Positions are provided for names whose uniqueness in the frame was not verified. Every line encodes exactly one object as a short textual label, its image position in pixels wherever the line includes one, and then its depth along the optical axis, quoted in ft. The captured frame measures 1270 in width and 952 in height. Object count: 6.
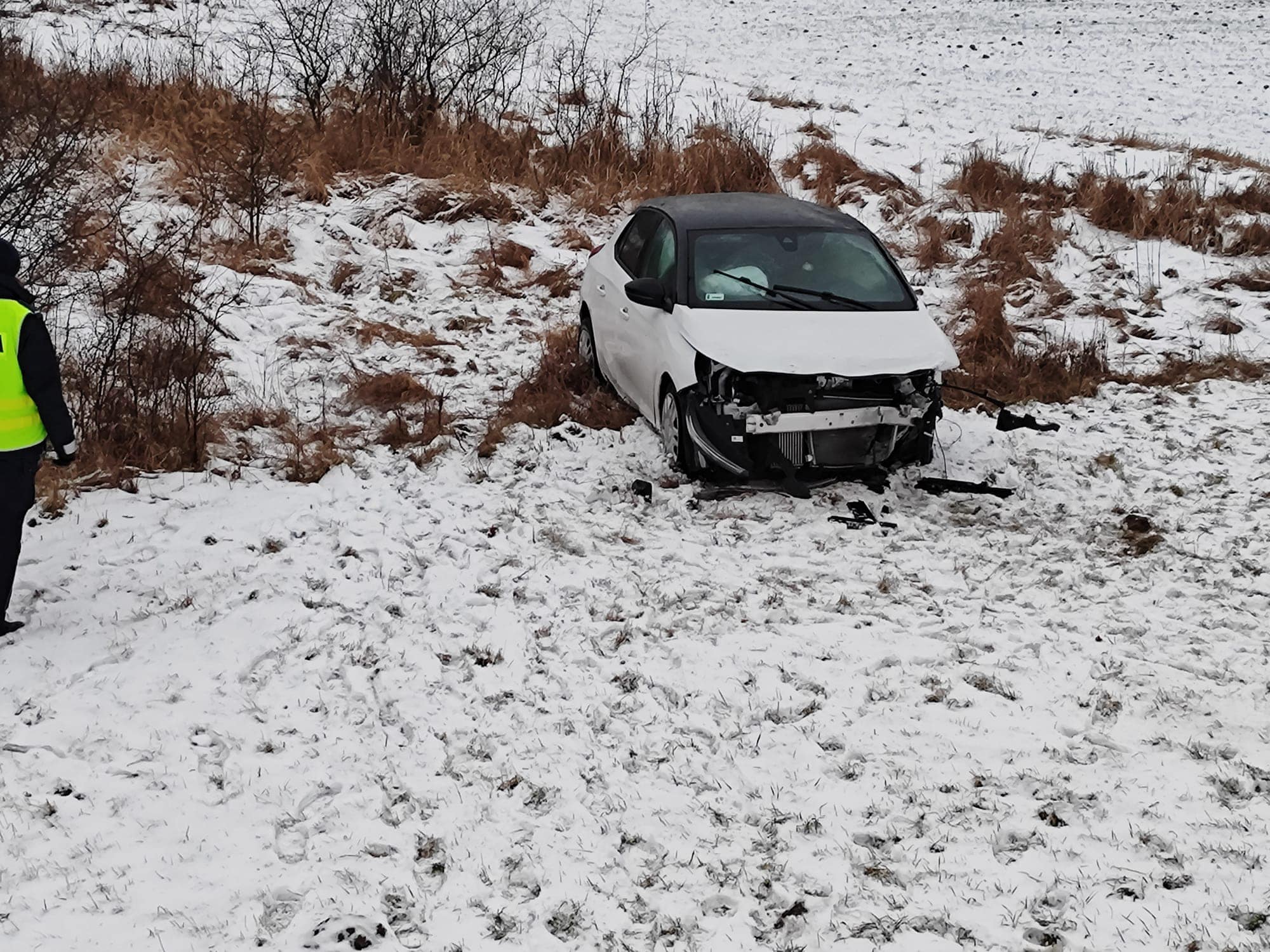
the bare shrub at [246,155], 39.50
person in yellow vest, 17.28
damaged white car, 23.43
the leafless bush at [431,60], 50.47
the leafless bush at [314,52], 49.16
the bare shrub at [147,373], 25.30
